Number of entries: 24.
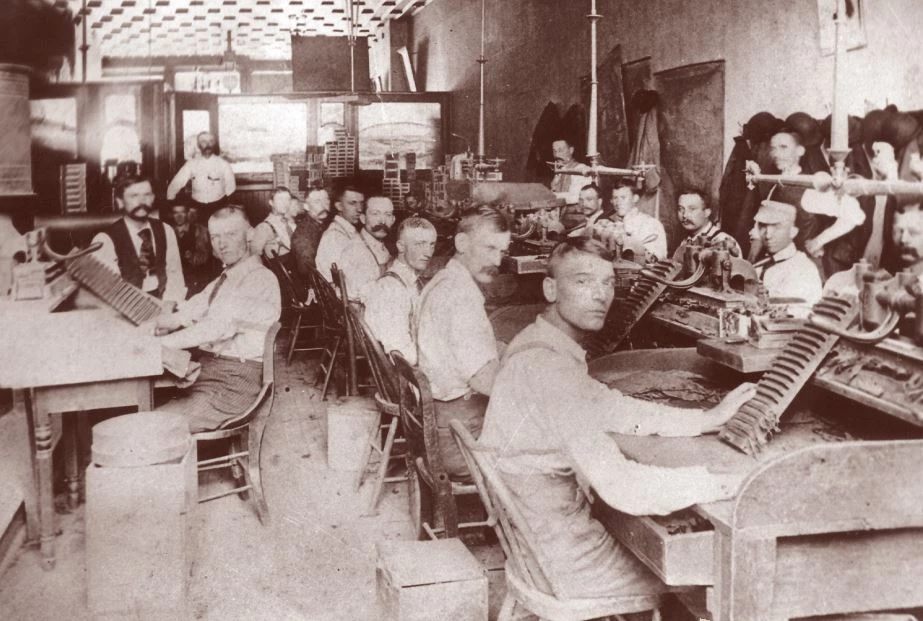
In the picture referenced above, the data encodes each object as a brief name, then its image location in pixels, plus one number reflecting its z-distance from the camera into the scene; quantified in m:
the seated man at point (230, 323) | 3.62
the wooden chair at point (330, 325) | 4.93
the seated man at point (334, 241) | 5.91
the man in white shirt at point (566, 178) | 5.57
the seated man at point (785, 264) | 2.74
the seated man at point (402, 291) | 4.18
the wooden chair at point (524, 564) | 2.00
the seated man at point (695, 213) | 3.87
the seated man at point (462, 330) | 3.26
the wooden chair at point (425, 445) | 2.76
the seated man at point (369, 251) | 5.67
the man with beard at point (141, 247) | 3.96
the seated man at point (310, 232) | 6.16
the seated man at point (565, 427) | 2.09
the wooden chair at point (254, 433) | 3.51
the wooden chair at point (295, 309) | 5.93
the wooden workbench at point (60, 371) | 3.14
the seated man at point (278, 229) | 6.26
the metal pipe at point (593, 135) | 3.46
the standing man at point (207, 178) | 4.86
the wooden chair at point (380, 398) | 3.38
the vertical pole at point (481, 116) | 6.10
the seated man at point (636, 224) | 4.24
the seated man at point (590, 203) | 4.75
